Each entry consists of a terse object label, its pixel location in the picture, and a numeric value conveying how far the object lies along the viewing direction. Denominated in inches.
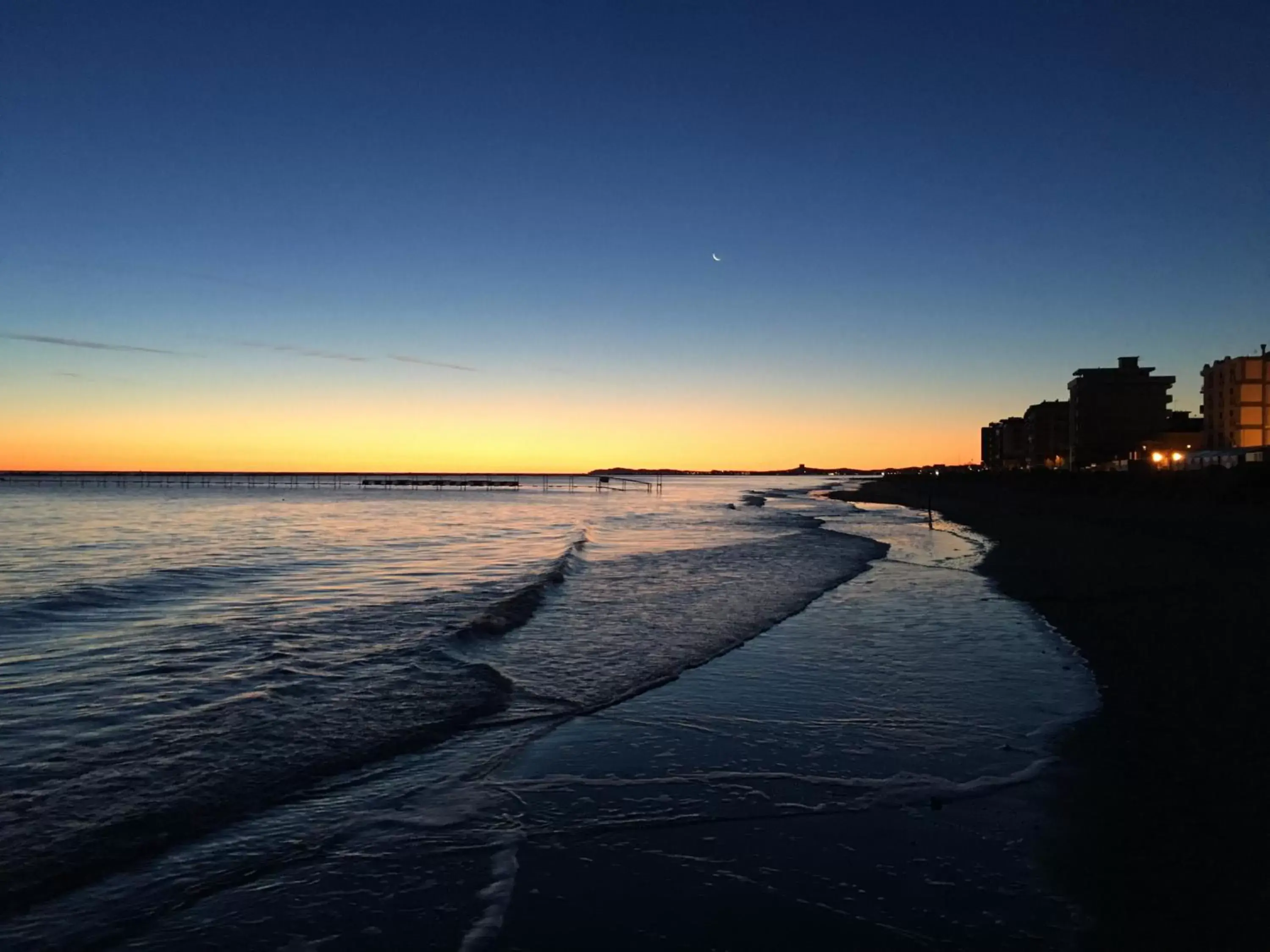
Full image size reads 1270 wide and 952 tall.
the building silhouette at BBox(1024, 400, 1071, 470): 5270.7
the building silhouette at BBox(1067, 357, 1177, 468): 4247.0
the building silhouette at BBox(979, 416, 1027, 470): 6363.2
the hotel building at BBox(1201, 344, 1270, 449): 3213.6
